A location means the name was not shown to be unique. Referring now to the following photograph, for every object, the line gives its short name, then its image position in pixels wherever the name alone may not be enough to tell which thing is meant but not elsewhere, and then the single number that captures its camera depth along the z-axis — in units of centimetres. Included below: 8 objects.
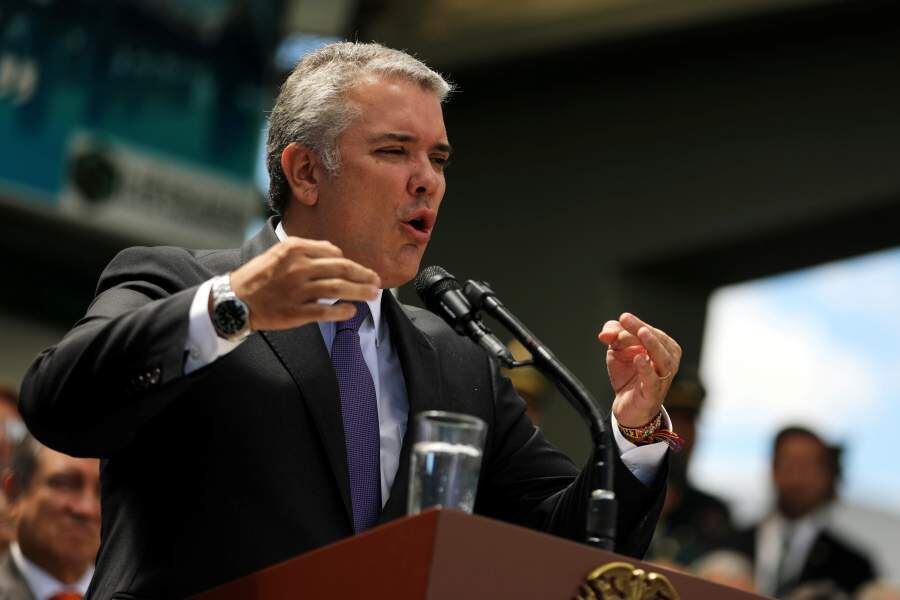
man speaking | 422
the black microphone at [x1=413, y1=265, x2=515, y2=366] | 444
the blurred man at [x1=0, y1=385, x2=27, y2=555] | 912
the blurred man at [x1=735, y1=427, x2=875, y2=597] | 1152
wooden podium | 364
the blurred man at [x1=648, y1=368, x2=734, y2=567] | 1065
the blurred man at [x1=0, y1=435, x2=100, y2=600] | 832
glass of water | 400
